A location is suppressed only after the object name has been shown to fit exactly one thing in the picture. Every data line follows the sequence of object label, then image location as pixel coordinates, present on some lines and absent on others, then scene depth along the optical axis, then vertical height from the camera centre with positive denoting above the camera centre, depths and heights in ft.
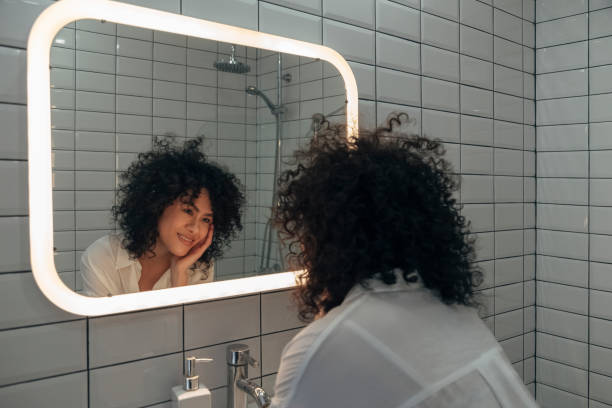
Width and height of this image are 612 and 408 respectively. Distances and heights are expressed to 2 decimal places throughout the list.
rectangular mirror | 3.12 +0.62
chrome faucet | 3.82 -1.33
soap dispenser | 3.53 -1.39
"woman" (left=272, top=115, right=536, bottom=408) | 2.37 -0.49
